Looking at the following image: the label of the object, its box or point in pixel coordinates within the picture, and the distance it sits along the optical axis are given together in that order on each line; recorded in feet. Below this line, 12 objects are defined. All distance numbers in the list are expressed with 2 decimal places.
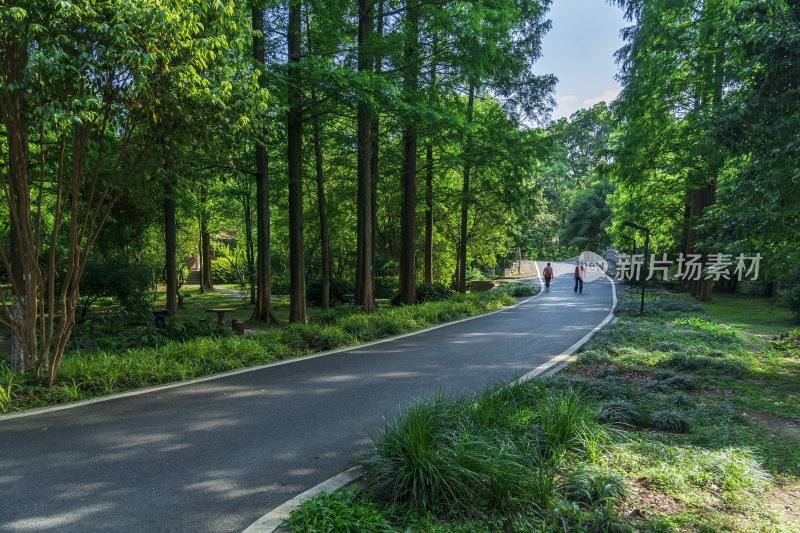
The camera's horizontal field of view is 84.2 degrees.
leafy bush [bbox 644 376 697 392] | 21.54
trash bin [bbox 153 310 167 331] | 35.96
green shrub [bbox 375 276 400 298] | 76.54
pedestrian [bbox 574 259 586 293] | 85.53
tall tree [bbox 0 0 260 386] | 15.72
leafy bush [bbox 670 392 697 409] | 18.88
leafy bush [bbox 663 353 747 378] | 25.16
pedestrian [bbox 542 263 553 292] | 88.38
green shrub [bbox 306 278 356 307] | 69.36
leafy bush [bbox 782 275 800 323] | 44.59
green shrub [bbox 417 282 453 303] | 60.08
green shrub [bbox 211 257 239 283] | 120.57
